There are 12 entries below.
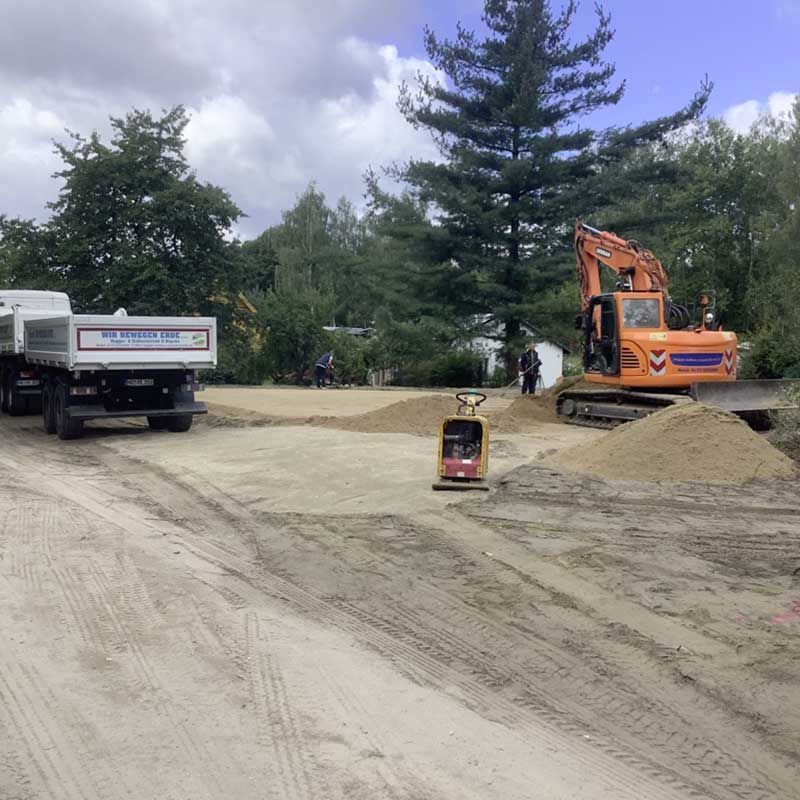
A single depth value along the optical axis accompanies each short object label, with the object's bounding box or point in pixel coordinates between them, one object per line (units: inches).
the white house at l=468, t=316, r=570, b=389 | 1331.2
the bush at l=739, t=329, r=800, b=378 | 959.6
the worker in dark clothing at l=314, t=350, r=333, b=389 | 1365.7
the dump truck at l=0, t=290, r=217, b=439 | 592.1
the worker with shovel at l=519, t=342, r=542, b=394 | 1022.1
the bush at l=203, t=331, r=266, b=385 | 1424.7
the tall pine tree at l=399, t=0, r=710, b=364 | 1221.7
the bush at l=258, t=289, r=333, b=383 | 1546.5
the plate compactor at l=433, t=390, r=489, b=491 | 399.9
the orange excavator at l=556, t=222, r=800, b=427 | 629.3
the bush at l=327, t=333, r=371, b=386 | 1556.3
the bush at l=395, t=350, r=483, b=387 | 1555.1
